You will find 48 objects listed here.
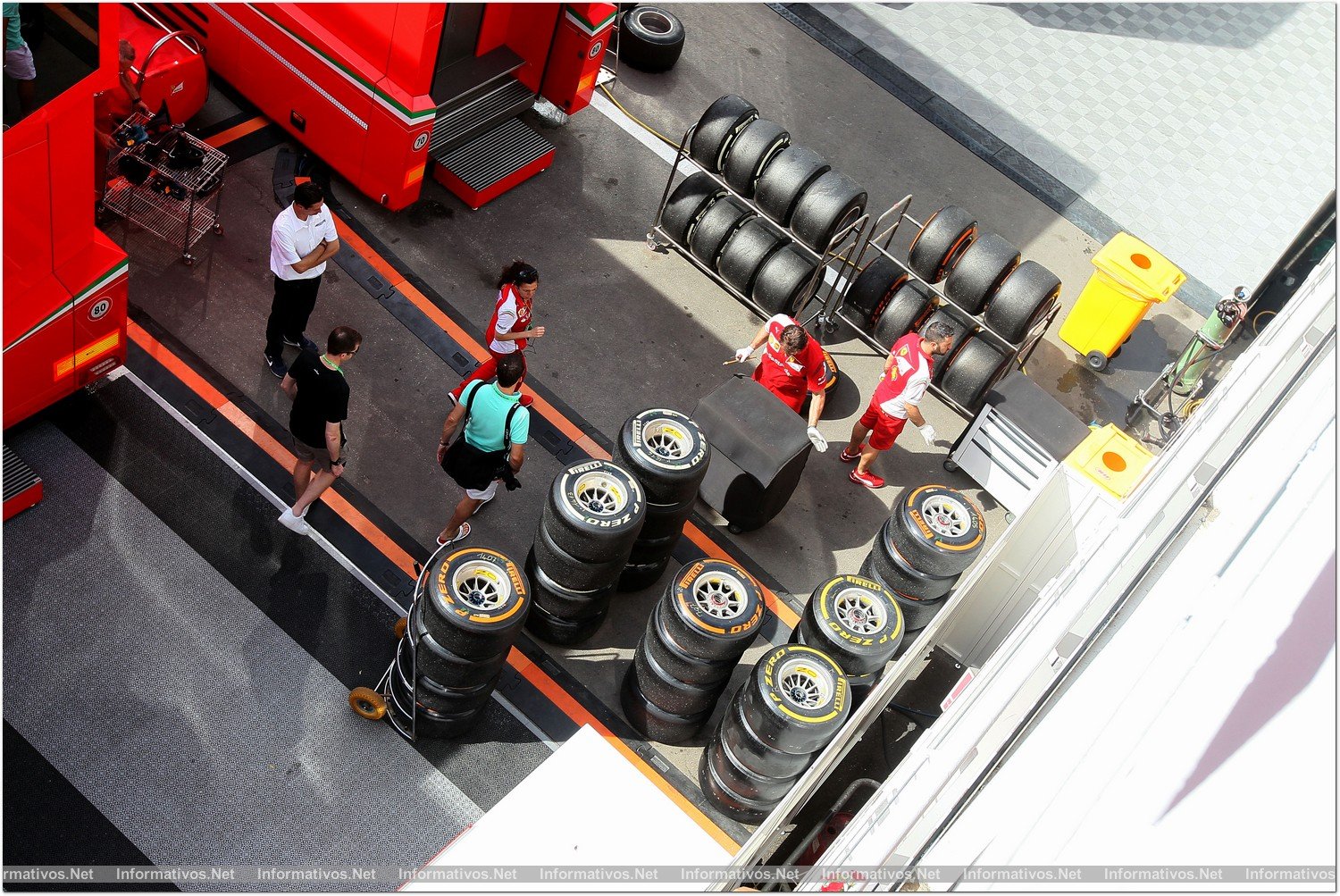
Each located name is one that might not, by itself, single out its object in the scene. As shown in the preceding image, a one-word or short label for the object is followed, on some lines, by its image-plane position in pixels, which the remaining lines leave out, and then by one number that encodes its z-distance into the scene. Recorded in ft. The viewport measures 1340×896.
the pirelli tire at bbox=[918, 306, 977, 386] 36.73
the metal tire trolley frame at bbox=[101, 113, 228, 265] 33.63
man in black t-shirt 26.94
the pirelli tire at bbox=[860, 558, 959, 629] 30.60
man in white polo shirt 29.86
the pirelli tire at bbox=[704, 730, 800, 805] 26.37
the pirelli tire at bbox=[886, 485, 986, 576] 29.45
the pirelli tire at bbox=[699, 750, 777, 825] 27.22
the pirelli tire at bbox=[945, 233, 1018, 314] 35.78
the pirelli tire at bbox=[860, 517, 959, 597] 29.99
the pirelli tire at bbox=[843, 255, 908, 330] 37.93
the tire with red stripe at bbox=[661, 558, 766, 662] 25.95
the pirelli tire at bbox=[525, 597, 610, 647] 29.19
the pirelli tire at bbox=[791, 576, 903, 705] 27.02
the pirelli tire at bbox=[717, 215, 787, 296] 37.52
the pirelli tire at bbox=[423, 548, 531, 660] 24.25
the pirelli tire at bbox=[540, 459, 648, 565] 26.37
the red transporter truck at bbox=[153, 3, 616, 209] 34.12
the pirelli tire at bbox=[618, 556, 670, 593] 30.63
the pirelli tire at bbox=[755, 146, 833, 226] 36.40
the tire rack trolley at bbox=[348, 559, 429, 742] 27.07
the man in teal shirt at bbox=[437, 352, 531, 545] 27.66
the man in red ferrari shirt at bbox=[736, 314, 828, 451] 33.50
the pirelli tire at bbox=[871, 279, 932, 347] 37.24
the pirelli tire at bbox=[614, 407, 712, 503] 28.02
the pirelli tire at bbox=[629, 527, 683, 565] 29.91
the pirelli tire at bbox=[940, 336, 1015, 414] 36.22
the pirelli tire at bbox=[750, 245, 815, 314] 37.17
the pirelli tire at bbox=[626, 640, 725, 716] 27.30
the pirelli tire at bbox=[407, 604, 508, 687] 24.95
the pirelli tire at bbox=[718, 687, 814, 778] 25.53
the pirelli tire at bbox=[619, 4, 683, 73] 43.91
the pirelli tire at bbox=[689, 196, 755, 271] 37.96
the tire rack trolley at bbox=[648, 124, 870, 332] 37.19
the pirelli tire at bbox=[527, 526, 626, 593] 27.35
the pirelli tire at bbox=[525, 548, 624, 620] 28.19
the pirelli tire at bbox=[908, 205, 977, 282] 36.52
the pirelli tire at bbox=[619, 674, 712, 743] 28.37
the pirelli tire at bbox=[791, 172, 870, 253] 36.06
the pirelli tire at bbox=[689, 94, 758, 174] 37.35
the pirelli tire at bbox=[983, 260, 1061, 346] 35.29
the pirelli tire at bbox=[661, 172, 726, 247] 38.42
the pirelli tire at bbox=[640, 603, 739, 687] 26.61
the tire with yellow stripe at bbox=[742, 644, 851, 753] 24.59
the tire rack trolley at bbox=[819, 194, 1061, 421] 36.19
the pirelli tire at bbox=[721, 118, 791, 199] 36.88
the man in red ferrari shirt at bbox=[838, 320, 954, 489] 33.09
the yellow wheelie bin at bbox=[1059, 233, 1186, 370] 38.06
